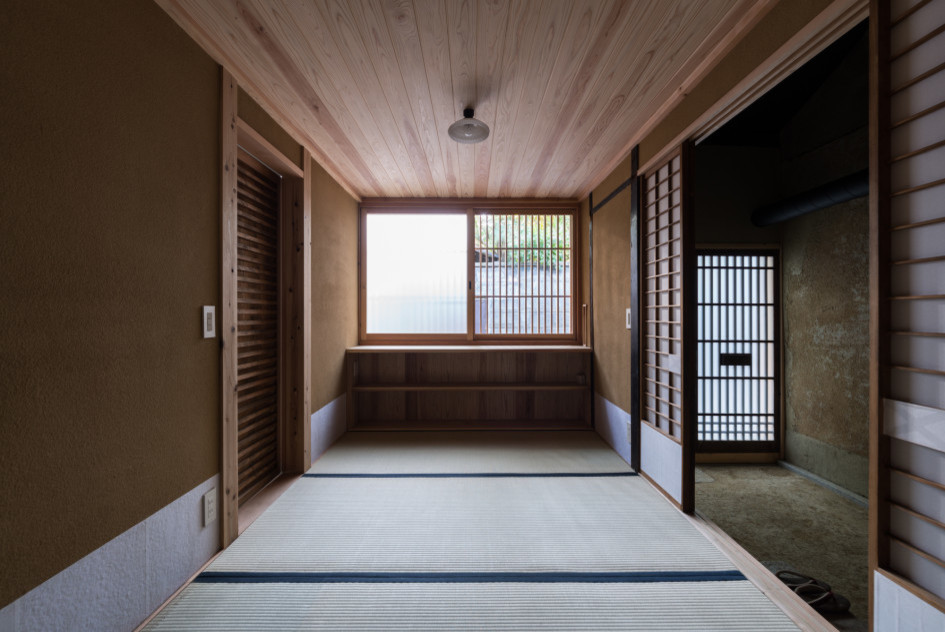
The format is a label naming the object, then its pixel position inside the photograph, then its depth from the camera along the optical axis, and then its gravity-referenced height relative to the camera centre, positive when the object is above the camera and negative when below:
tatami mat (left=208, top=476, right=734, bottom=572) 1.84 -1.17
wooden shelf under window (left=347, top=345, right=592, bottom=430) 4.27 -0.83
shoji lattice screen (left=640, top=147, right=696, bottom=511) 2.25 -0.10
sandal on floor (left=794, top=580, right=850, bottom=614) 1.83 -1.36
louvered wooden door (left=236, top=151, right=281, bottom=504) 2.40 -0.07
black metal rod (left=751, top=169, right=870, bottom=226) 2.73 +0.93
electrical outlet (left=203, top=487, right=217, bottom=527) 1.81 -0.91
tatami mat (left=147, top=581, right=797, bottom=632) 1.47 -1.18
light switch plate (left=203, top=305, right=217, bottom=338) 1.79 -0.03
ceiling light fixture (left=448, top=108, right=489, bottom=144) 2.43 +1.21
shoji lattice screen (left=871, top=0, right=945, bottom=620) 1.08 +0.08
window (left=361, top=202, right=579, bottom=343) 4.39 +0.48
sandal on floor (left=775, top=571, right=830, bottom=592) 1.94 -1.37
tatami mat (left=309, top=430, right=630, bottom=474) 3.02 -1.18
